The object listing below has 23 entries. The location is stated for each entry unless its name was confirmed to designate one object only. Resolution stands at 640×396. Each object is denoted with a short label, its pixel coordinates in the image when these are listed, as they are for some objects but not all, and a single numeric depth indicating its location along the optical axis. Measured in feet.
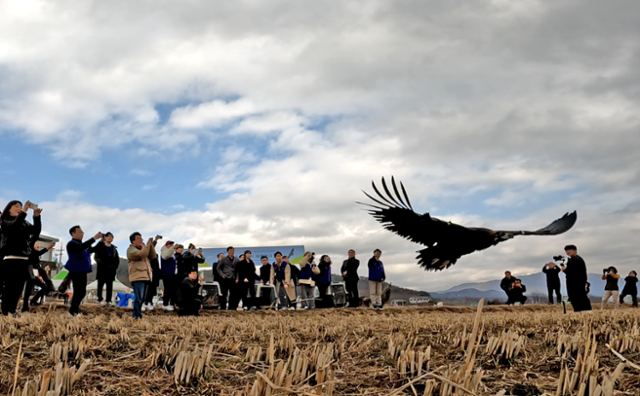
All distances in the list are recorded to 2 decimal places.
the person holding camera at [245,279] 51.52
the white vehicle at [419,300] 71.40
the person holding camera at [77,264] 32.81
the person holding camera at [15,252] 27.45
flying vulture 27.81
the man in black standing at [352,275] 56.24
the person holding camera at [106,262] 41.42
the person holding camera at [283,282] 54.54
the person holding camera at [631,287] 67.56
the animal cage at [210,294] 52.39
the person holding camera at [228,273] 51.24
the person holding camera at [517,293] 70.18
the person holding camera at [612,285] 56.03
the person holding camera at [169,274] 44.87
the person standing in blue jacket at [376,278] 53.57
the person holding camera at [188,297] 39.11
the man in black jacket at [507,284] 70.85
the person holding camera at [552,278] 65.98
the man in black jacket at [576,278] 38.27
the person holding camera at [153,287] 44.37
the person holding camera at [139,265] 33.45
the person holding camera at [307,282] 55.47
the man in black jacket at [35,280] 32.64
